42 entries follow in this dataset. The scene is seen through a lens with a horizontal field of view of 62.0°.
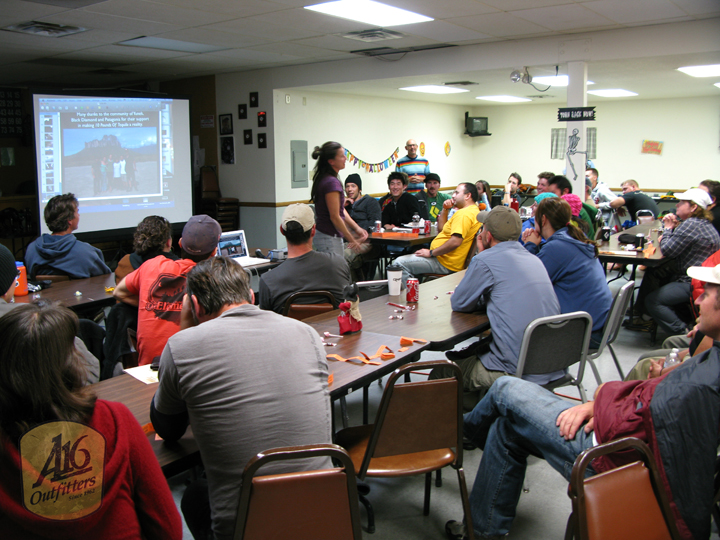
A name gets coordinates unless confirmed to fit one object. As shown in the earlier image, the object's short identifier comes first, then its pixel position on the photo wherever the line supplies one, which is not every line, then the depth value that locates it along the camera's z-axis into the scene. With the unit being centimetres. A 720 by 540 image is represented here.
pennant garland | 943
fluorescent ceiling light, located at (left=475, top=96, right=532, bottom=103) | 1094
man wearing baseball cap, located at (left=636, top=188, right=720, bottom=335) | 463
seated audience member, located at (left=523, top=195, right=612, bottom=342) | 339
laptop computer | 475
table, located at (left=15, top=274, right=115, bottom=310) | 349
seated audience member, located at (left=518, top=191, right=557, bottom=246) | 519
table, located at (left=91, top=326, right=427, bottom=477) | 164
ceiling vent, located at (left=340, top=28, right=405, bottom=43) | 585
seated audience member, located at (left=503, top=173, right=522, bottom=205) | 914
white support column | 609
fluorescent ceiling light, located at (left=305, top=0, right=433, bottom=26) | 482
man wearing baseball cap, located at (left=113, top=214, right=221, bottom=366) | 278
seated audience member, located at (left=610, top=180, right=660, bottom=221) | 809
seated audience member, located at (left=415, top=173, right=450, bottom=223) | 778
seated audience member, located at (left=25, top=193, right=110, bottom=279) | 409
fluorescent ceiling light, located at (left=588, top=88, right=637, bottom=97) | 978
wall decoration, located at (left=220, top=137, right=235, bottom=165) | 872
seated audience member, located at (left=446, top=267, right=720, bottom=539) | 161
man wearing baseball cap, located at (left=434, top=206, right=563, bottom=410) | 275
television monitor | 1262
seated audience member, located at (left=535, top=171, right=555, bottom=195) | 657
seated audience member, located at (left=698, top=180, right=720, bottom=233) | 535
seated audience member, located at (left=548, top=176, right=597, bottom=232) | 593
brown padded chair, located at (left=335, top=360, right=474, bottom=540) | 192
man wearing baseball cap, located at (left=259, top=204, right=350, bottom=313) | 300
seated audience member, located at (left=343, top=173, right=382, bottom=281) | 655
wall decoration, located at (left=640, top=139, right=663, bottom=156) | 1148
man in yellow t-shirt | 526
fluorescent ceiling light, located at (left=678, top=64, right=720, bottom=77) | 718
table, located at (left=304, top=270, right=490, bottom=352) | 270
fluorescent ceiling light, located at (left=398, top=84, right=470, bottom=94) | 880
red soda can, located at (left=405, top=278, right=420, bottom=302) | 330
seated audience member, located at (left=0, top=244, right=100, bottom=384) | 221
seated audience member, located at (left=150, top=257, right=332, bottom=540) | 154
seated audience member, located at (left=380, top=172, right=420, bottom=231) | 723
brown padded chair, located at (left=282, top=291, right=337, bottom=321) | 295
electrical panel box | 850
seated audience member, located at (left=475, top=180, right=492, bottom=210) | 800
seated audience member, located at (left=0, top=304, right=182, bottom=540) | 114
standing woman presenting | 504
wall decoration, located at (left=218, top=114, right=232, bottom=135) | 866
